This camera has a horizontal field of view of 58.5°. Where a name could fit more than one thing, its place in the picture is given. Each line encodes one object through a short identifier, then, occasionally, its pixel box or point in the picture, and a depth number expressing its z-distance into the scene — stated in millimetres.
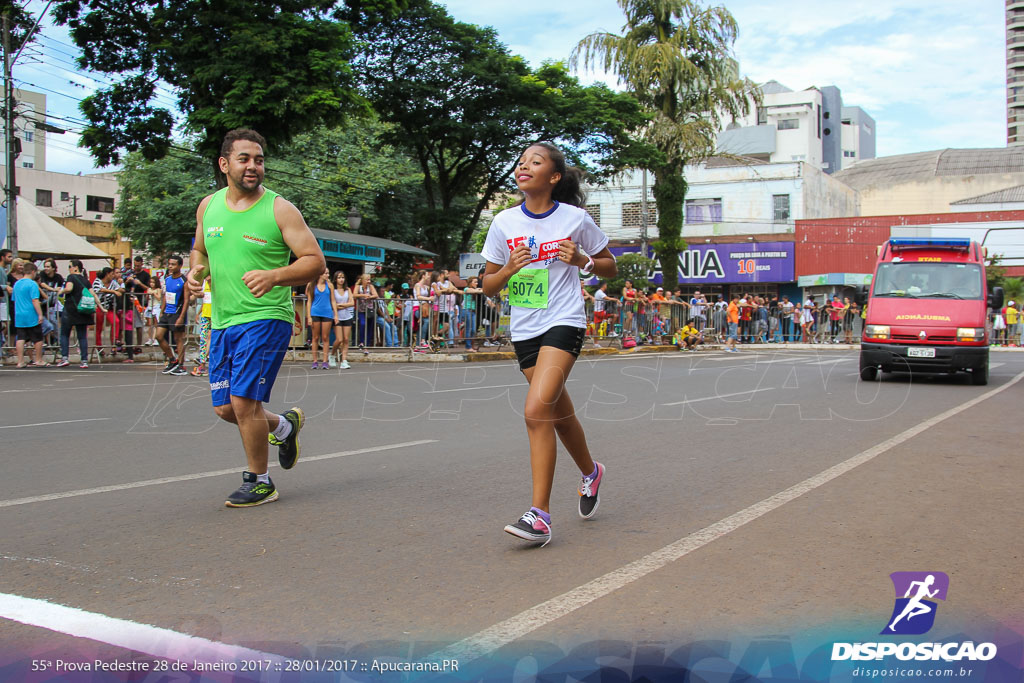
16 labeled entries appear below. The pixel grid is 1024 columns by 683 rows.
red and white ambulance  13602
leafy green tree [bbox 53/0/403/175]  18828
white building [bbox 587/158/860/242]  50094
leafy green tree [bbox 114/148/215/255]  44281
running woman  4207
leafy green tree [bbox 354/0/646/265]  31516
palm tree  31672
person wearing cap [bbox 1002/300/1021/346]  37906
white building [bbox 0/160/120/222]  63594
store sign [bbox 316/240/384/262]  24578
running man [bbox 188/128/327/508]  4809
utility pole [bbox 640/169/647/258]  42462
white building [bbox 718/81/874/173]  65500
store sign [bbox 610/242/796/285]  46719
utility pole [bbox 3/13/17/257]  22372
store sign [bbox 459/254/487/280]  29291
